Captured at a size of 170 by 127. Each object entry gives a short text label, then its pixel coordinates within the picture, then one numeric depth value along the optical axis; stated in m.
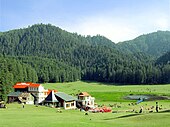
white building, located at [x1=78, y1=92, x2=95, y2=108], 102.97
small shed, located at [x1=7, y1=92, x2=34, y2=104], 100.31
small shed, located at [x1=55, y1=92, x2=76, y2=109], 94.75
